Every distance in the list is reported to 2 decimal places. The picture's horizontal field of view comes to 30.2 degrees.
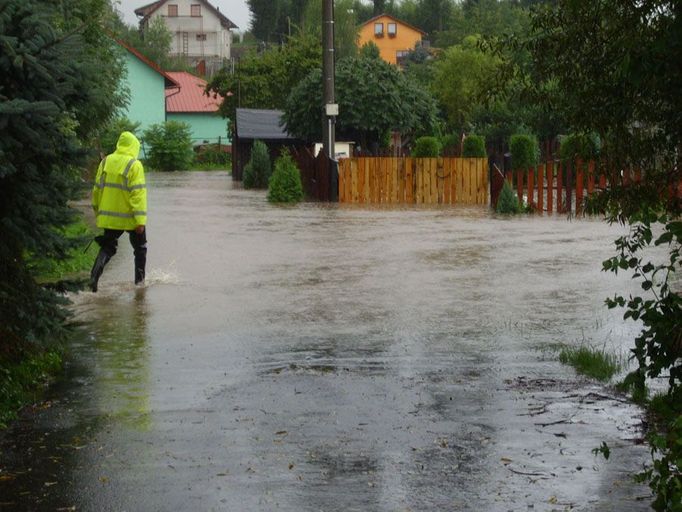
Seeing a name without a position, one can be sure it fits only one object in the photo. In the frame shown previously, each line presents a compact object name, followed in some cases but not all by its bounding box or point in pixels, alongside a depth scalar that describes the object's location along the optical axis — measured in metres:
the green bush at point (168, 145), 65.44
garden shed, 53.28
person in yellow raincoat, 13.99
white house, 147.00
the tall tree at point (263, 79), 66.75
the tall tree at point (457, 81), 63.59
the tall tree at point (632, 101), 5.71
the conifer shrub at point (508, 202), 26.77
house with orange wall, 140.75
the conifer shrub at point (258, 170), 43.03
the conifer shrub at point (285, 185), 32.34
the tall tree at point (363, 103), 42.03
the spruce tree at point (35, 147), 7.38
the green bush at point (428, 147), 37.94
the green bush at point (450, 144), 46.50
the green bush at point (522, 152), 34.38
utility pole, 33.88
